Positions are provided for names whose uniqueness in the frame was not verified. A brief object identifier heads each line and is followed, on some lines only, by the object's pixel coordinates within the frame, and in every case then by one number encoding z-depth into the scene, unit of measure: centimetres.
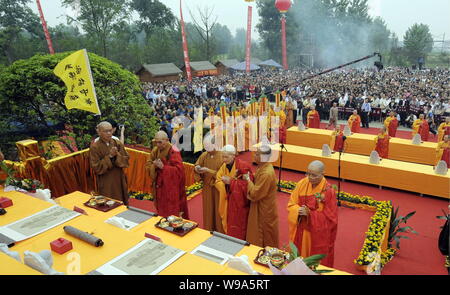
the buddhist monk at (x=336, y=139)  1059
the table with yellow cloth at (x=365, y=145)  997
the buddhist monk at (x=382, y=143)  1003
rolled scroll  278
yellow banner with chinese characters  525
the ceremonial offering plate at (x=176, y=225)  333
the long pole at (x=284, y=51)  2624
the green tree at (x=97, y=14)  2527
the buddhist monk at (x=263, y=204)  445
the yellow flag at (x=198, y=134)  877
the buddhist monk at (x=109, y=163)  554
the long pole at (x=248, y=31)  1907
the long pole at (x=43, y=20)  1829
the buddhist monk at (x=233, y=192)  477
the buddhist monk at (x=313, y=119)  1470
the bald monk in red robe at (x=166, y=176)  551
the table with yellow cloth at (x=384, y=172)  751
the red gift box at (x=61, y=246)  272
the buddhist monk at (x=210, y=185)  527
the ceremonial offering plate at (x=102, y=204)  393
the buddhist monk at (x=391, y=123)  1229
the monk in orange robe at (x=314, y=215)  407
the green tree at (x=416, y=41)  4106
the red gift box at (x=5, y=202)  362
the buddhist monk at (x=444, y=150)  888
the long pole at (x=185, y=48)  1983
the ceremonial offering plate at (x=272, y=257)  268
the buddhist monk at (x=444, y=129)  1064
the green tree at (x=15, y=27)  2352
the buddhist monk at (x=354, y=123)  1273
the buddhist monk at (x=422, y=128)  1210
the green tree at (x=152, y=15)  3788
